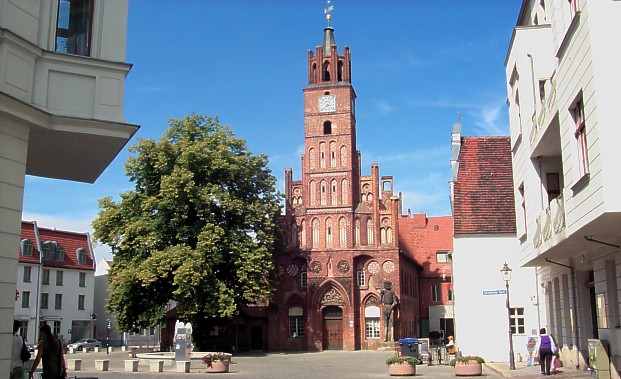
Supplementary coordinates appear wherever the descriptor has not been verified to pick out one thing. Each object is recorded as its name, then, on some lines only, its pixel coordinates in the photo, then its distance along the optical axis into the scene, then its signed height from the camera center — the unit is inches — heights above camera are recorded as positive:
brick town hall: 2171.5 +196.1
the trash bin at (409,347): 1167.0 -46.2
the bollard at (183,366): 1135.7 -73.2
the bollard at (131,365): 1178.0 -73.3
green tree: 1619.1 +218.9
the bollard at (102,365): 1166.3 -71.7
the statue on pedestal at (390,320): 2042.3 +1.1
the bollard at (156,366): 1162.0 -73.7
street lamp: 1046.3 +69.0
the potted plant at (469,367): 933.8 -63.6
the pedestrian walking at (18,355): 422.0 -20.9
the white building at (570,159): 462.3 +139.7
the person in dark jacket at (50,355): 488.7 -22.7
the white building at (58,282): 2324.1 +144.9
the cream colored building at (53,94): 358.6 +126.9
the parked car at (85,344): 2147.8 -69.9
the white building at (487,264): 1206.9 +100.8
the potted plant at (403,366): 989.8 -65.4
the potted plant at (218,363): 1157.7 -69.1
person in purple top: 768.3 -34.2
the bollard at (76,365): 1195.3 -74.1
